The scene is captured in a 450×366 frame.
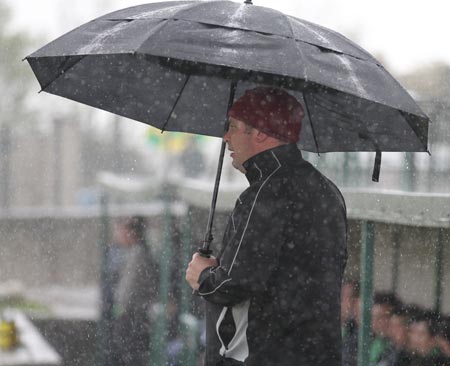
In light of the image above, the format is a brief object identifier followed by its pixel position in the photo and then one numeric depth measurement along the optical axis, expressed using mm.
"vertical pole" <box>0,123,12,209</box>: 71500
